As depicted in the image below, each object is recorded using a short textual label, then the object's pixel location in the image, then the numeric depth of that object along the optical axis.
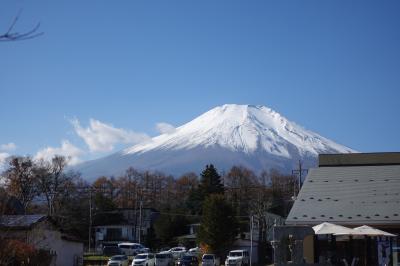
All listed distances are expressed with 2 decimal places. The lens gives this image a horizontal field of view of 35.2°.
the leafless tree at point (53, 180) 69.38
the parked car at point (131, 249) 59.04
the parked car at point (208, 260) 44.03
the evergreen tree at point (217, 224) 50.19
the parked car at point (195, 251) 54.43
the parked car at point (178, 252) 54.38
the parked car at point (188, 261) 43.92
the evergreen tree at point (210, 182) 76.69
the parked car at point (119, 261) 43.28
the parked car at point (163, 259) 44.25
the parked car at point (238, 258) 45.34
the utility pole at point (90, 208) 67.31
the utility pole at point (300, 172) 54.36
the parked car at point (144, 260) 43.78
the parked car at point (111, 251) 59.32
